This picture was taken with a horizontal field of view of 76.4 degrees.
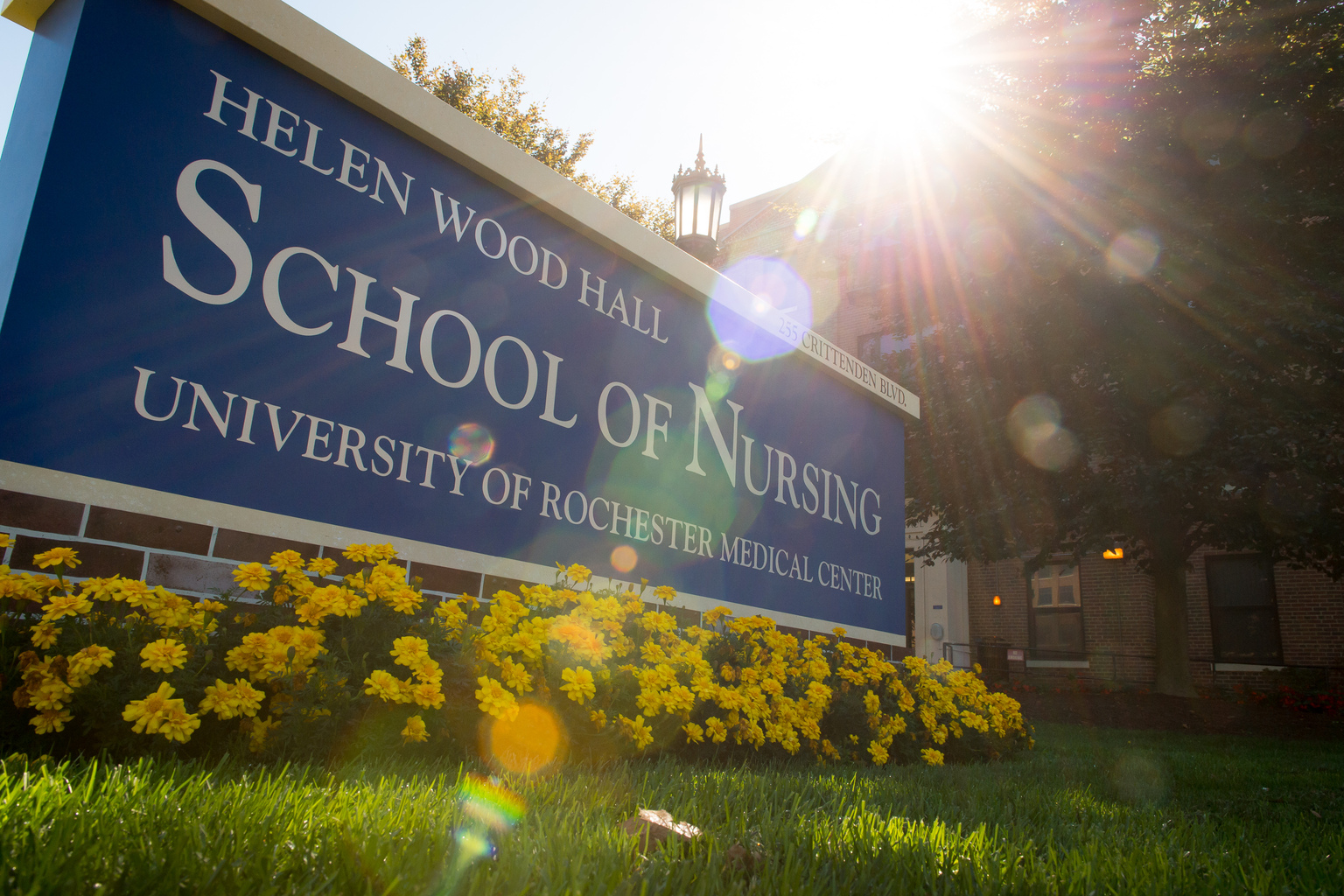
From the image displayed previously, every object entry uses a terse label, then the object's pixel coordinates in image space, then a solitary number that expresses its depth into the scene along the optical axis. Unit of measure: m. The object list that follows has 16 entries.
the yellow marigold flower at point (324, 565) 2.78
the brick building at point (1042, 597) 15.89
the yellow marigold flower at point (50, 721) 2.21
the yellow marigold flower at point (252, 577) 2.72
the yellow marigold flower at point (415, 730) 2.65
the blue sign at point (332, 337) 3.05
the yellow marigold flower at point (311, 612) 2.69
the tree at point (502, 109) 19.64
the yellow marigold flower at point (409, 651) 2.67
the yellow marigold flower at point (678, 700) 3.33
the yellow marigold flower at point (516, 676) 2.87
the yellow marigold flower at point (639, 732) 3.17
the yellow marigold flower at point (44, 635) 2.30
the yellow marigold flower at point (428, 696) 2.58
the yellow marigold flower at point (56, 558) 2.58
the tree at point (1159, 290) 11.02
